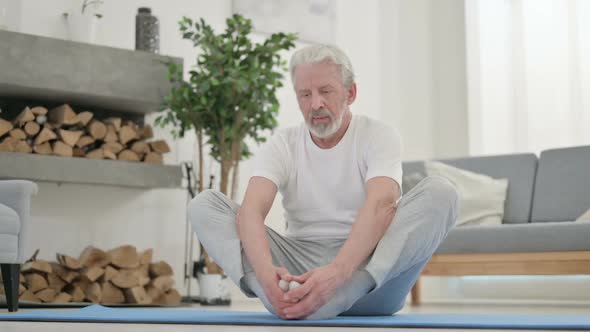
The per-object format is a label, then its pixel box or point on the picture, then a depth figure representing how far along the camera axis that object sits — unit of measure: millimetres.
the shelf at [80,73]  4164
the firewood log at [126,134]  4594
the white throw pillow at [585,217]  4414
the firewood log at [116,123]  4594
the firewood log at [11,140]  4215
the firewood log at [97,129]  4512
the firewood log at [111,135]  4559
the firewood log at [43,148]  4305
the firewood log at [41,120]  4344
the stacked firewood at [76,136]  4277
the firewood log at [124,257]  4477
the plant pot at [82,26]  4520
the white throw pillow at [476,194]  4801
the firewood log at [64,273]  4363
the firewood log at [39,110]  4348
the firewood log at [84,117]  4469
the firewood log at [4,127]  4191
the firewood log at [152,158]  4652
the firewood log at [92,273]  4359
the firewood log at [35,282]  4227
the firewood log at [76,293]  4340
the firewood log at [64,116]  4395
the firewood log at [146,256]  4590
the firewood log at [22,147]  4227
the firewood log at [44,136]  4293
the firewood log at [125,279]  4430
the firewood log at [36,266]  4266
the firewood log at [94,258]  4426
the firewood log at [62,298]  4277
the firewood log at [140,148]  4637
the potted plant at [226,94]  4520
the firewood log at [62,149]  4340
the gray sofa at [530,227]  4141
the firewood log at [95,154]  4480
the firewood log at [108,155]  4504
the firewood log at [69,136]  4375
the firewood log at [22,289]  4184
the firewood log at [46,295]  4234
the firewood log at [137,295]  4422
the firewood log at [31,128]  4289
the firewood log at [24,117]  4285
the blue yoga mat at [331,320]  2023
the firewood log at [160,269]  4617
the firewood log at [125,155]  4586
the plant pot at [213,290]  4517
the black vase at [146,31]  4703
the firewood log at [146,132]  4715
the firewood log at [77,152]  4449
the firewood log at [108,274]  4426
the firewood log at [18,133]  4242
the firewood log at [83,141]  4469
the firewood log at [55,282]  4316
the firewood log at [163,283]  4555
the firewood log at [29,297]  4176
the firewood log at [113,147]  4539
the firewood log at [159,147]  4715
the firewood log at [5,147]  4195
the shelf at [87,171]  4141
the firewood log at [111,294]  4398
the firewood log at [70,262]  4364
